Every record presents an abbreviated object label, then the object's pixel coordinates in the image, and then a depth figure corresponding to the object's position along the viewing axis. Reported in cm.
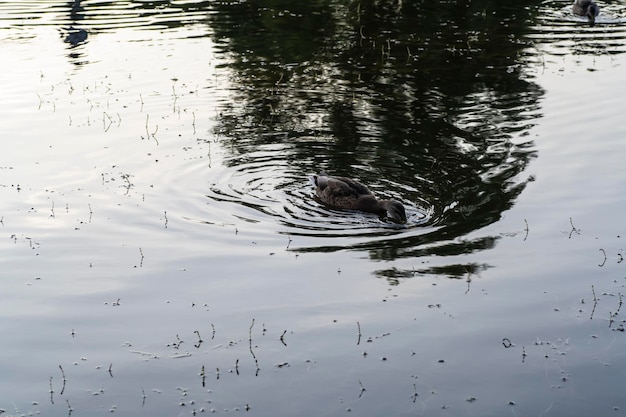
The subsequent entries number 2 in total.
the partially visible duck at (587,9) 2620
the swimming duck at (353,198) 1260
